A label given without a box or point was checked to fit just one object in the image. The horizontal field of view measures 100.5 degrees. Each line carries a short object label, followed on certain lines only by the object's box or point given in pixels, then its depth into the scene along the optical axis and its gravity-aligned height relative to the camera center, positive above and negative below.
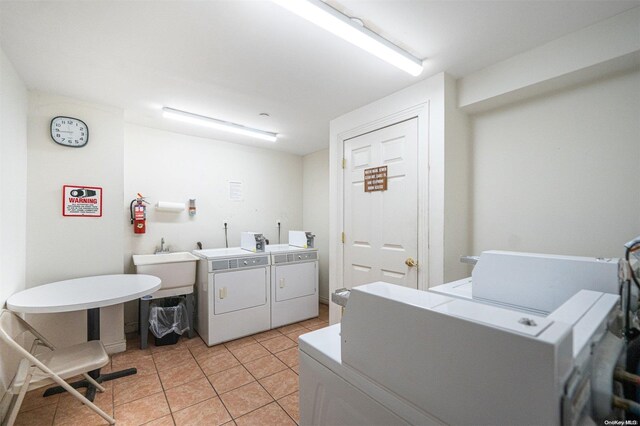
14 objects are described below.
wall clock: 2.52 +0.81
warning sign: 2.58 +0.14
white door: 2.39 +0.03
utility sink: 2.85 -0.59
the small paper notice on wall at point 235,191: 4.12 +0.37
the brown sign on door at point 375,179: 2.60 +0.35
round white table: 1.83 -0.61
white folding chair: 1.56 -1.00
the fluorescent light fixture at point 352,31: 1.42 +1.10
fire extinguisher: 3.21 +0.00
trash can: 2.86 -1.18
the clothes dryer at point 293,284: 3.38 -0.93
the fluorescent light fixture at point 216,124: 2.89 +1.09
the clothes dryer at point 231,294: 2.92 -0.93
